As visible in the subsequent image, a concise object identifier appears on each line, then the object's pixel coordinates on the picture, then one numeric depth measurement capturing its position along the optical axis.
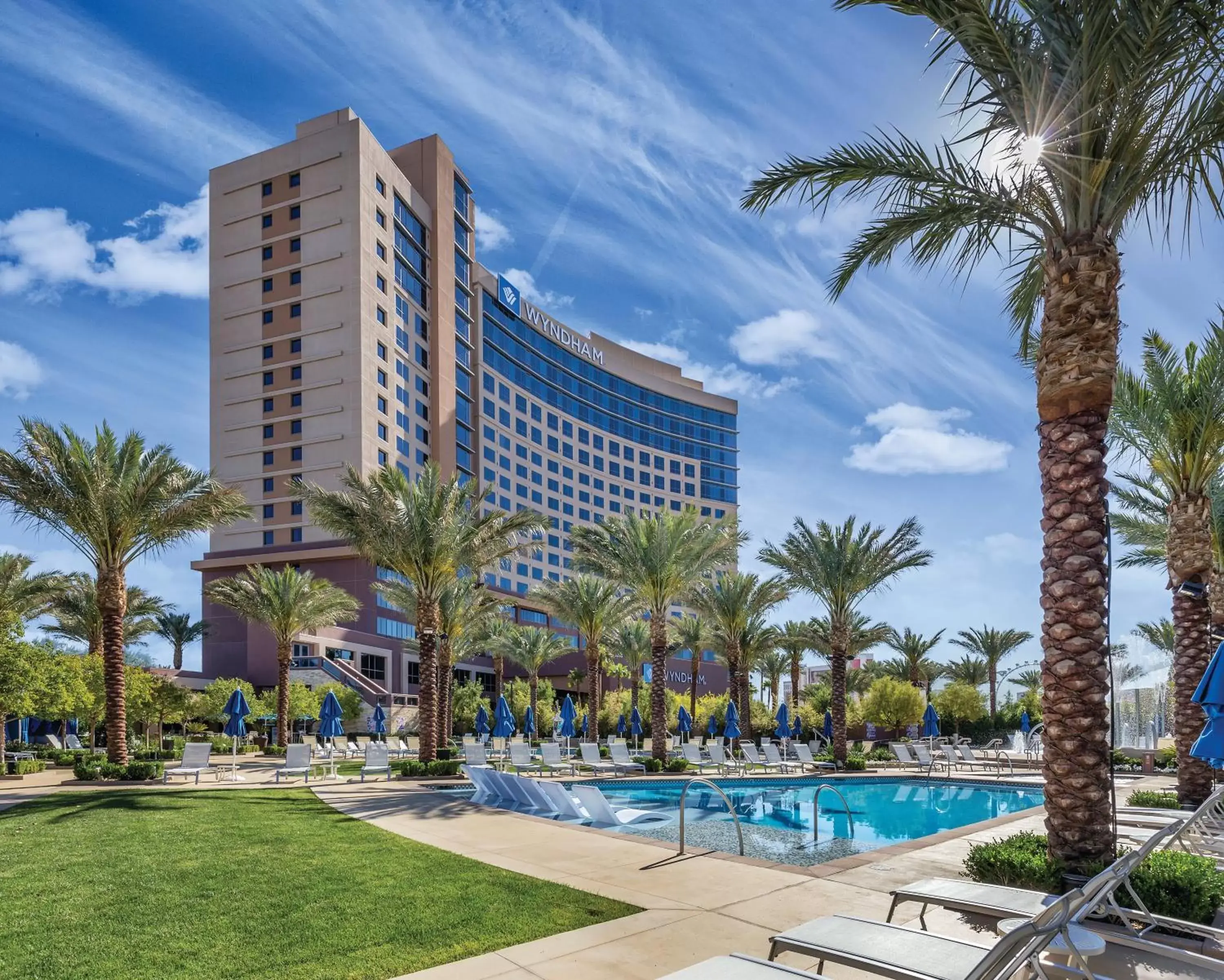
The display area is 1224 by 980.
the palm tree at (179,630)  59.41
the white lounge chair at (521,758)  24.86
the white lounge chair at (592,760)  26.02
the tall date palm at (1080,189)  7.98
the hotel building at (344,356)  60.94
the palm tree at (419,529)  25.00
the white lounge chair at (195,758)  22.36
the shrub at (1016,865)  7.68
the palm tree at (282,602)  36.53
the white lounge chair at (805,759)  28.16
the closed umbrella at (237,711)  27.67
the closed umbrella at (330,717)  30.22
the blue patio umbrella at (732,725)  37.99
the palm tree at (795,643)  43.19
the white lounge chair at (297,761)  22.36
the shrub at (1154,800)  15.12
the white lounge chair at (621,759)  25.61
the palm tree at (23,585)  35.53
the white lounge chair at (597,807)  14.12
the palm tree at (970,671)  57.22
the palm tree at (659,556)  28.80
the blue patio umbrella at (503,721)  34.28
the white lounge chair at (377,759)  23.67
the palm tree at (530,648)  49.38
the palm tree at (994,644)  54.81
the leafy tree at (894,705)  43.19
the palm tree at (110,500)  21.78
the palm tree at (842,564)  30.30
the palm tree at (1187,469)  14.78
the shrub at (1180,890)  6.87
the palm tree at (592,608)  39.28
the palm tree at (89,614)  40.84
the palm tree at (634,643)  49.97
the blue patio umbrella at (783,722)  35.47
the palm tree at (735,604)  37.25
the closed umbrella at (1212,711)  7.51
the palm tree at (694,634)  44.81
